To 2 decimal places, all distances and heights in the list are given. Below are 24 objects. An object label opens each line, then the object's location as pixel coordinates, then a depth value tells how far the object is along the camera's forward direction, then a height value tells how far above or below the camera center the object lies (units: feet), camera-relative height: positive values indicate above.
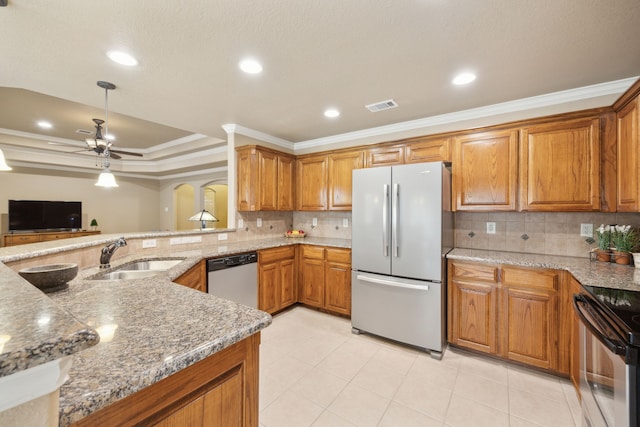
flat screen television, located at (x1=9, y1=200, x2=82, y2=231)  18.56 -0.12
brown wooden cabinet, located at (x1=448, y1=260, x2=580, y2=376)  6.99 -2.75
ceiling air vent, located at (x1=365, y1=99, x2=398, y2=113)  9.10 +3.79
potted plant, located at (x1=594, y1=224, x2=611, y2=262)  7.25 -0.81
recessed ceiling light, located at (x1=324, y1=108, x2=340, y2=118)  9.89 +3.82
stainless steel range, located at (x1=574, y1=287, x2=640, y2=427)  3.50 -2.17
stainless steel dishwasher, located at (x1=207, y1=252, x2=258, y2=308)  8.93 -2.24
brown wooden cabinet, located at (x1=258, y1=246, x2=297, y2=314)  10.66 -2.68
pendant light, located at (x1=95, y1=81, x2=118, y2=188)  9.09 +1.28
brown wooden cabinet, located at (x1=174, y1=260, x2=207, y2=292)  7.08 -1.80
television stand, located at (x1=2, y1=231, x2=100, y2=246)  18.11 -1.64
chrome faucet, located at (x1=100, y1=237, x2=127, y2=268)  6.54 -0.95
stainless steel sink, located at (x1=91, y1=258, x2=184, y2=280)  6.32 -1.45
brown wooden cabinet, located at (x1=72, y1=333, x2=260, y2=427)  2.24 -1.76
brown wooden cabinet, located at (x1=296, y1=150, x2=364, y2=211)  11.93 +1.61
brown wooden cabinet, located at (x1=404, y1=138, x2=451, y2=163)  9.53 +2.36
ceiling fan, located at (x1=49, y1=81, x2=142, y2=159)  9.72 +3.10
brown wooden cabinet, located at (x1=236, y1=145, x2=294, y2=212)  11.74 +1.58
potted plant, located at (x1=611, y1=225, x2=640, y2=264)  6.81 -0.70
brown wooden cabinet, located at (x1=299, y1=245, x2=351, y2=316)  10.84 -2.68
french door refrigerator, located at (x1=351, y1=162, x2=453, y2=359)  8.21 -1.19
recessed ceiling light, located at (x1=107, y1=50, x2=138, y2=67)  6.33 +3.75
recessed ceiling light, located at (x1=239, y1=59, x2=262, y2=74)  6.72 +3.79
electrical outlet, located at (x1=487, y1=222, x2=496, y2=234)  9.55 -0.45
